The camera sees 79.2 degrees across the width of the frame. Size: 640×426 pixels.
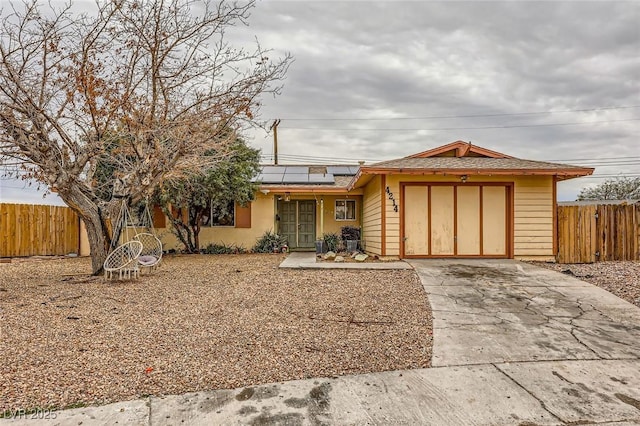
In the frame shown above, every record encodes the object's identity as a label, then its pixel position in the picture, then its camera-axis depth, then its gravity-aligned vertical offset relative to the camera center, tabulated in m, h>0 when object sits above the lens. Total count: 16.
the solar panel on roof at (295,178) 13.98 +1.45
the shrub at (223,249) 13.09 -1.08
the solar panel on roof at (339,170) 16.17 +2.02
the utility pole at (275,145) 24.48 +4.59
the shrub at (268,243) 13.03 -0.88
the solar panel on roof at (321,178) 14.09 +1.46
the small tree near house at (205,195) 11.22 +0.67
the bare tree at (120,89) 6.41 +2.31
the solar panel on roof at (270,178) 13.84 +1.45
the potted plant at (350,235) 12.84 -0.61
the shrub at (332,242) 12.76 -0.84
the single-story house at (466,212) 9.66 +0.11
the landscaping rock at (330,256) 10.05 -1.03
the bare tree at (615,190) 28.19 +2.02
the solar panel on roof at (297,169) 15.91 +2.03
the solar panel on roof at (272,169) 15.67 +2.00
